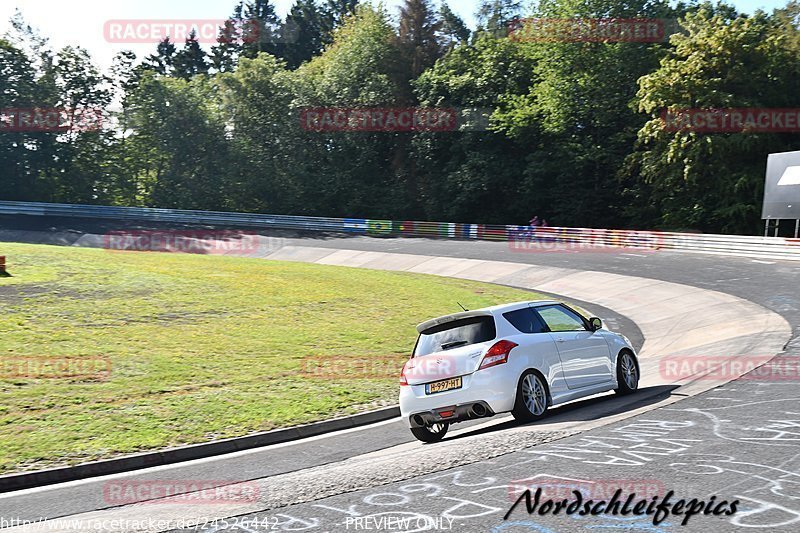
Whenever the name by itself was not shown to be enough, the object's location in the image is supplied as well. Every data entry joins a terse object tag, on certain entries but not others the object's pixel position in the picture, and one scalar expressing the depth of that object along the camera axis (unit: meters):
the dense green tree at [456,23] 104.07
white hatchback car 11.04
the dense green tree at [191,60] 120.29
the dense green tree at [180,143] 72.06
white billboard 36.66
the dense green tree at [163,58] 125.62
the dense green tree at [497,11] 102.56
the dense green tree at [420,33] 72.00
